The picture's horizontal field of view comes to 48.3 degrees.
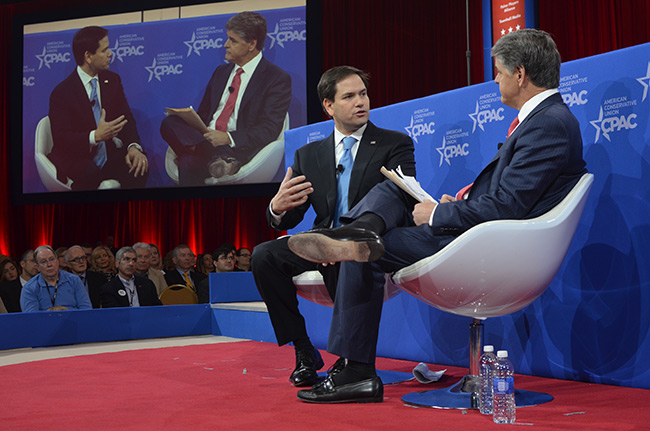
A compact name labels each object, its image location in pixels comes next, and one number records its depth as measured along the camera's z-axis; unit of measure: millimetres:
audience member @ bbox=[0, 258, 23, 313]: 5773
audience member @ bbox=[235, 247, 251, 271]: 7734
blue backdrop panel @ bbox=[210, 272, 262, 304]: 4910
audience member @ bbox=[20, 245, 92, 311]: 4688
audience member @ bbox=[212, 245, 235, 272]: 6891
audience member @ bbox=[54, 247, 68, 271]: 6790
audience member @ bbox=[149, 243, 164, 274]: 7395
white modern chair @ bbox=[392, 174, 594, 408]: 1808
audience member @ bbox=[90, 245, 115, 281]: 6573
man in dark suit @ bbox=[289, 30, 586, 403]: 1833
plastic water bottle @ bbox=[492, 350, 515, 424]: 1733
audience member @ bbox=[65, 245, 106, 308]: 5696
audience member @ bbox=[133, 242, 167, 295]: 6574
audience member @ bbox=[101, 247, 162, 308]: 5008
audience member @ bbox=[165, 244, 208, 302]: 6965
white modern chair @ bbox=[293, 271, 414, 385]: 2434
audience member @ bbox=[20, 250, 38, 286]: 6121
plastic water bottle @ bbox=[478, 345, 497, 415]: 1896
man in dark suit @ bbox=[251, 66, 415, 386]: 2477
